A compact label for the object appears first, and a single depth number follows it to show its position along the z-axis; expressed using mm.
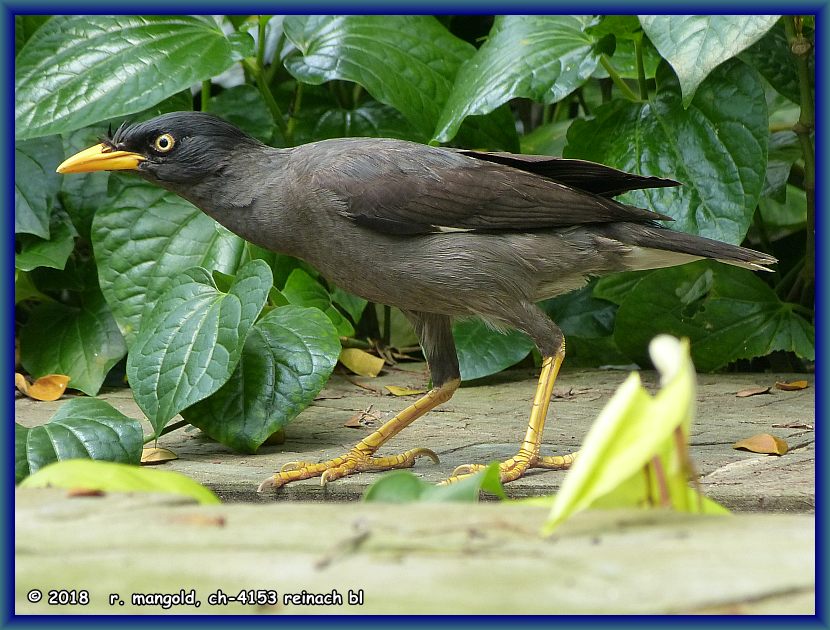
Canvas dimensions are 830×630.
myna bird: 6832
